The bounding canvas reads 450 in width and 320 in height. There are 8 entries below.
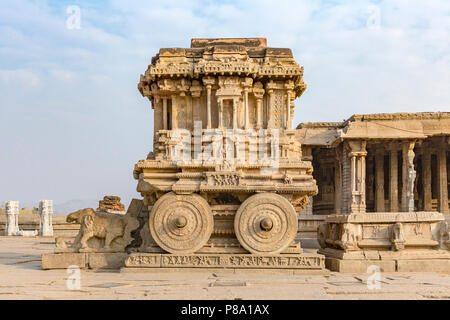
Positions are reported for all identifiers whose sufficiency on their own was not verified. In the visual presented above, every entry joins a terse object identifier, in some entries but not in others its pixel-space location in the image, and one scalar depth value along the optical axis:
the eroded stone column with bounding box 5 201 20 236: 28.14
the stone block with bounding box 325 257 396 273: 10.12
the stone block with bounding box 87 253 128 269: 10.66
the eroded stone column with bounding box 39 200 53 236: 27.31
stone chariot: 9.91
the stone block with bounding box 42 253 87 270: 10.58
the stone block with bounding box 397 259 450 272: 10.24
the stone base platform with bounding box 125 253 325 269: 9.72
